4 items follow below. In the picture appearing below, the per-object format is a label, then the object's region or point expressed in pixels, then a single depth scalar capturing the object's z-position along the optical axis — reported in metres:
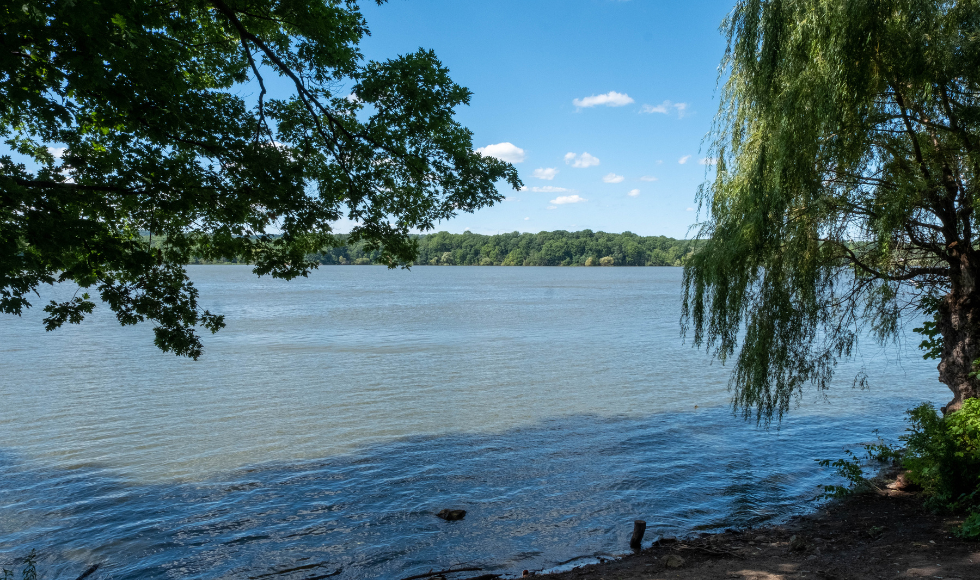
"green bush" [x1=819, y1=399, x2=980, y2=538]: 8.85
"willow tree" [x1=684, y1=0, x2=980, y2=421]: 9.35
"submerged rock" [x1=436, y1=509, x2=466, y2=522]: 10.74
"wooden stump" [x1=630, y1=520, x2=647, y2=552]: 9.58
